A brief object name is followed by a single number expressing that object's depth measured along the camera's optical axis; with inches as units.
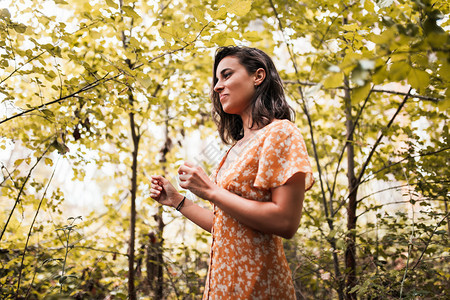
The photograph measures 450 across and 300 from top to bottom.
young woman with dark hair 47.4
